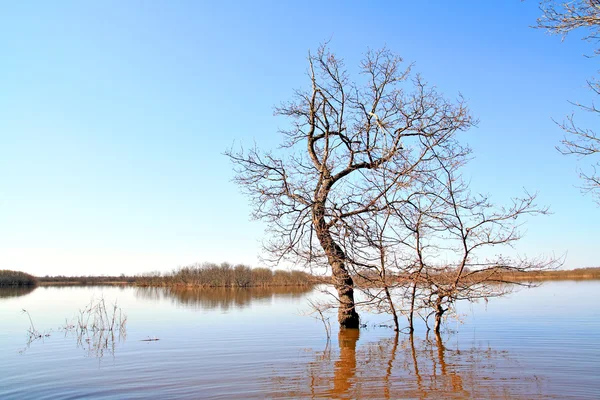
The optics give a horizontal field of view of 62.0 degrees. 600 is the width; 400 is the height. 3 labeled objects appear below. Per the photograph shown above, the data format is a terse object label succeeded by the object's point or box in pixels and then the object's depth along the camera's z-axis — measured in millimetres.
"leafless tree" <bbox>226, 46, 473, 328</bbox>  13328
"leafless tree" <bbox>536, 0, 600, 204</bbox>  7969
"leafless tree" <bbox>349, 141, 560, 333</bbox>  12172
